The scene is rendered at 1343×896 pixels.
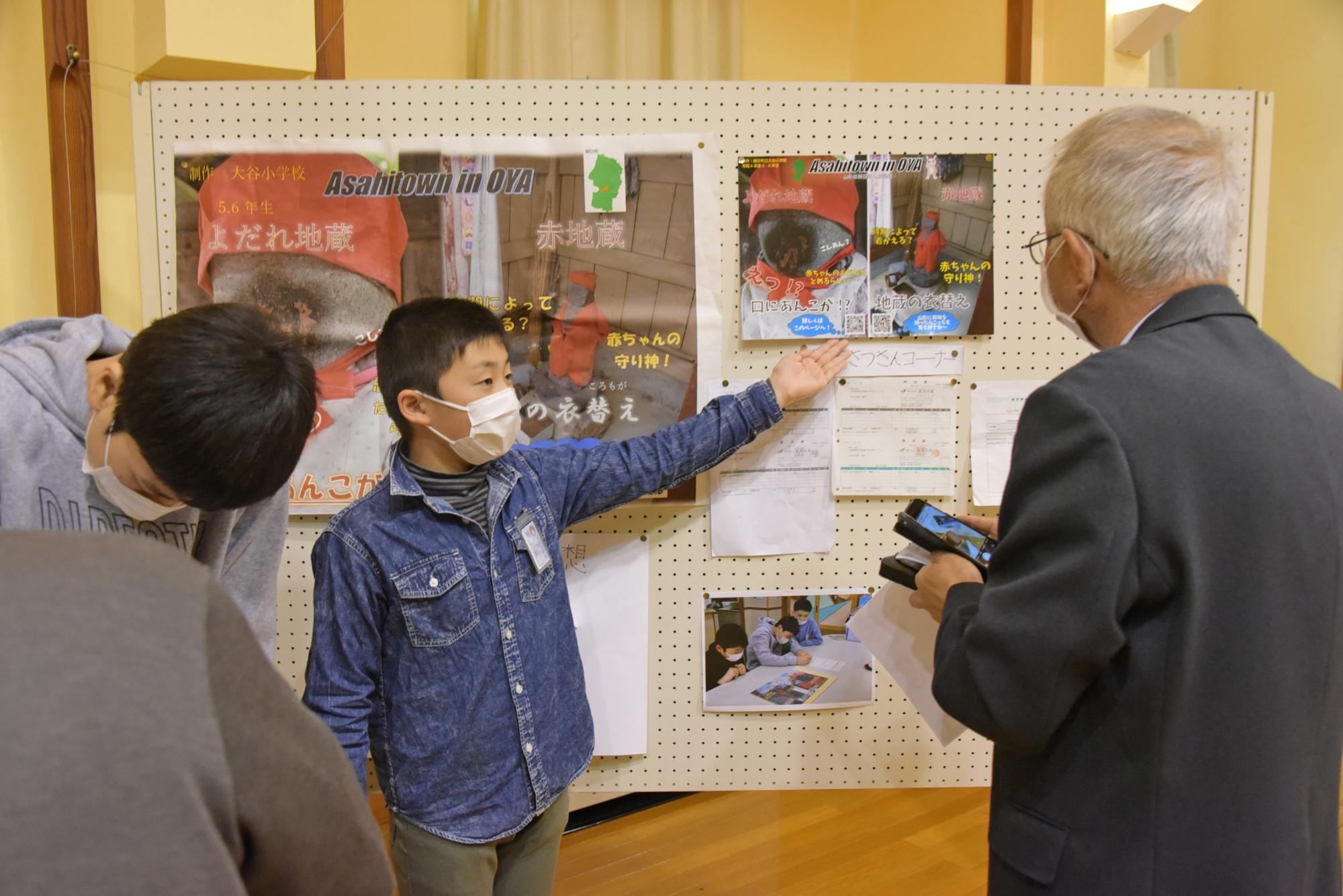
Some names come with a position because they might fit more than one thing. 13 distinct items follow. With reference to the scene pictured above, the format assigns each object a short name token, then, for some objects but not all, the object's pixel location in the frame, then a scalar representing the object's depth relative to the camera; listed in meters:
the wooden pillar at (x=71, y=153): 2.34
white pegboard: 1.81
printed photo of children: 1.89
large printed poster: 1.81
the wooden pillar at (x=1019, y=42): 2.19
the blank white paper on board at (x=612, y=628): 1.87
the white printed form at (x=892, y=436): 1.86
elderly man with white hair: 0.97
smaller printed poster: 1.81
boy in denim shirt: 1.49
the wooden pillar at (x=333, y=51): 2.55
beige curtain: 3.16
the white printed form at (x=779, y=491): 1.86
